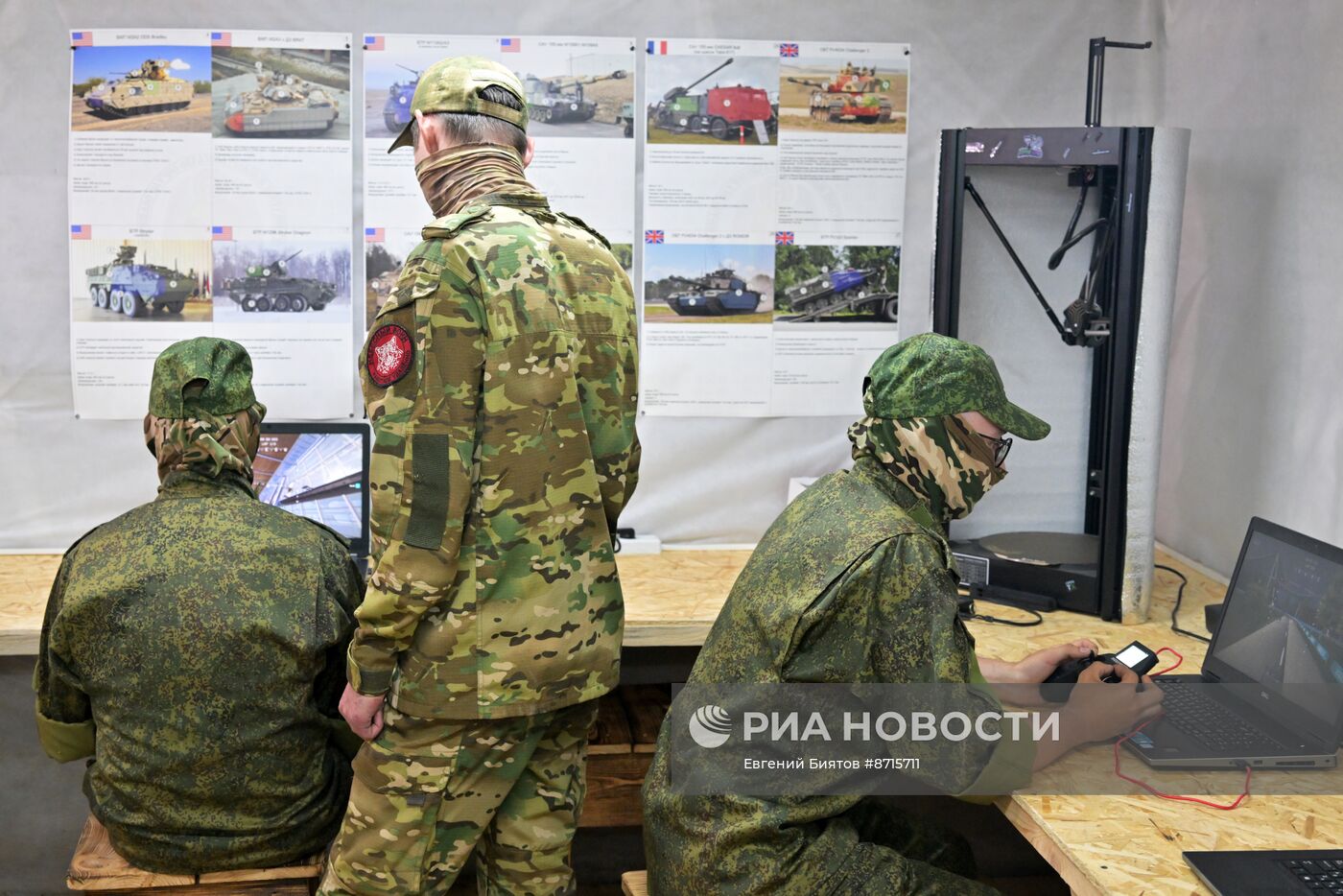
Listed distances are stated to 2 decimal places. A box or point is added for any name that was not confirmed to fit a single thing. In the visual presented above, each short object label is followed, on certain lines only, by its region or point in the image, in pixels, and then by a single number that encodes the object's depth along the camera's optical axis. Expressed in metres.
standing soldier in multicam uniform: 1.76
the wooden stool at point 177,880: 2.07
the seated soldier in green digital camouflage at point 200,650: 1.97
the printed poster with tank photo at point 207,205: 2.85
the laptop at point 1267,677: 1.83
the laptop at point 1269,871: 1.45
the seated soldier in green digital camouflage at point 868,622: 1.67
